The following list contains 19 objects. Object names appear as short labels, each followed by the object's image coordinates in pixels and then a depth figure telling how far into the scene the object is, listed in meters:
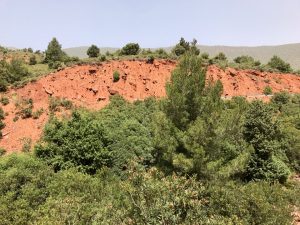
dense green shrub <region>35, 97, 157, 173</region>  21.29
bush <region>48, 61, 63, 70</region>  36.78
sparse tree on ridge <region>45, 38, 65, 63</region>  45.41
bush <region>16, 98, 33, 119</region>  29.97
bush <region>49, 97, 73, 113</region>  30.43
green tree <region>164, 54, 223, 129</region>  17.16
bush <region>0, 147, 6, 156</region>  25.83
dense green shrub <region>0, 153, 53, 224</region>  14.70
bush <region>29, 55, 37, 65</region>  44.97
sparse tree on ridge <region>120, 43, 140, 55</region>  39.40
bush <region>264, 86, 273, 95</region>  35.67
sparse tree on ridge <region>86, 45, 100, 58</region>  42.37
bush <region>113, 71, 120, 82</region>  33.49
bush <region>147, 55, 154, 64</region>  35.77
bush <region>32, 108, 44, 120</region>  29.67
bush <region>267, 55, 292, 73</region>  40.39
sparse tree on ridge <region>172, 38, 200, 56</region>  41.89
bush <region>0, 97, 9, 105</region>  31.35
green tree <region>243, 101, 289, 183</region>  20.33
